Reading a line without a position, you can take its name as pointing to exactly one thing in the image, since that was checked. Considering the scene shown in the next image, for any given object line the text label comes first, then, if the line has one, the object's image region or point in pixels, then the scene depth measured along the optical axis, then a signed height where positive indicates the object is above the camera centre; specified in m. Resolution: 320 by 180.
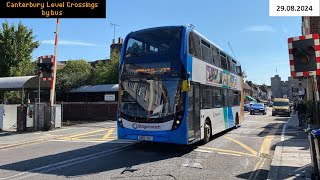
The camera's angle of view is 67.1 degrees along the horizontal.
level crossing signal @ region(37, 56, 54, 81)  12.71 +1.88
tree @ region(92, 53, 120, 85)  24.72 +2.75
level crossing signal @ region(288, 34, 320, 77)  5.10 +0.91
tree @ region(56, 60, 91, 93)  23.85 +2.05
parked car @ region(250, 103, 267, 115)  31.76 -1.26
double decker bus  7.48 +0.45
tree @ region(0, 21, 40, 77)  20.78 +4.51
